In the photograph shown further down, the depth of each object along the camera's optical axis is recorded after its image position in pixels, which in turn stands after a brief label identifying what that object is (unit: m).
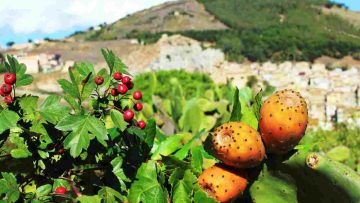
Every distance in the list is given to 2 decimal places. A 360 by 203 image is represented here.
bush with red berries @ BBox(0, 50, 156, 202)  1.14
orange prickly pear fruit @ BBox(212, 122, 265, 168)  1.15
